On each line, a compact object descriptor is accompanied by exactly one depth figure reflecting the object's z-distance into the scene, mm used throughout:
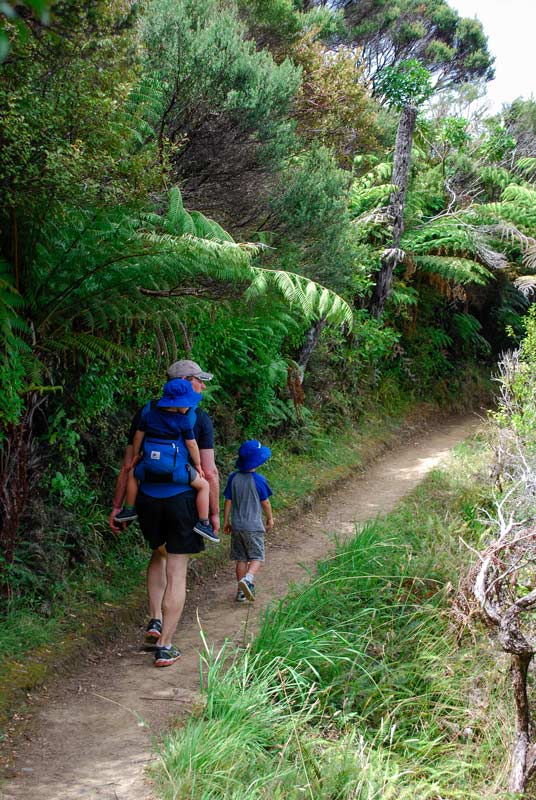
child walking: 6352
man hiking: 5082
